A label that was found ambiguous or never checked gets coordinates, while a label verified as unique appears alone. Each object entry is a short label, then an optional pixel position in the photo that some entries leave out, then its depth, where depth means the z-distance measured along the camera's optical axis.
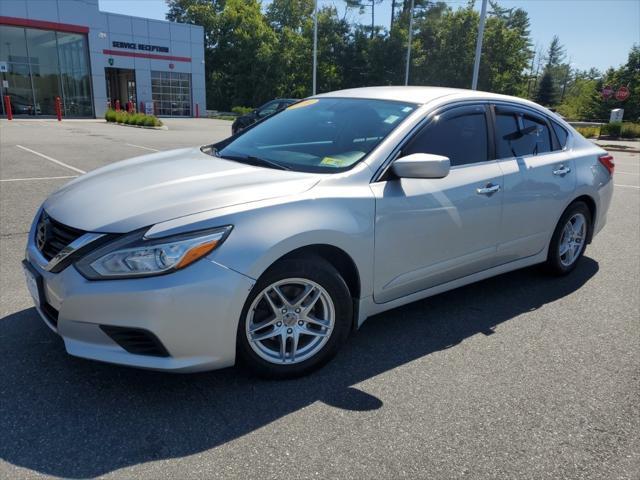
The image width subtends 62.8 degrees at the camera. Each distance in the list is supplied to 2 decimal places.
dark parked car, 17.68
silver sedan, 2.48
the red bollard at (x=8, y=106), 28.55
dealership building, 31.08
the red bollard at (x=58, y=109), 30.06
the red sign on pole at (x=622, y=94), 34.50
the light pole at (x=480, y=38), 23.58
